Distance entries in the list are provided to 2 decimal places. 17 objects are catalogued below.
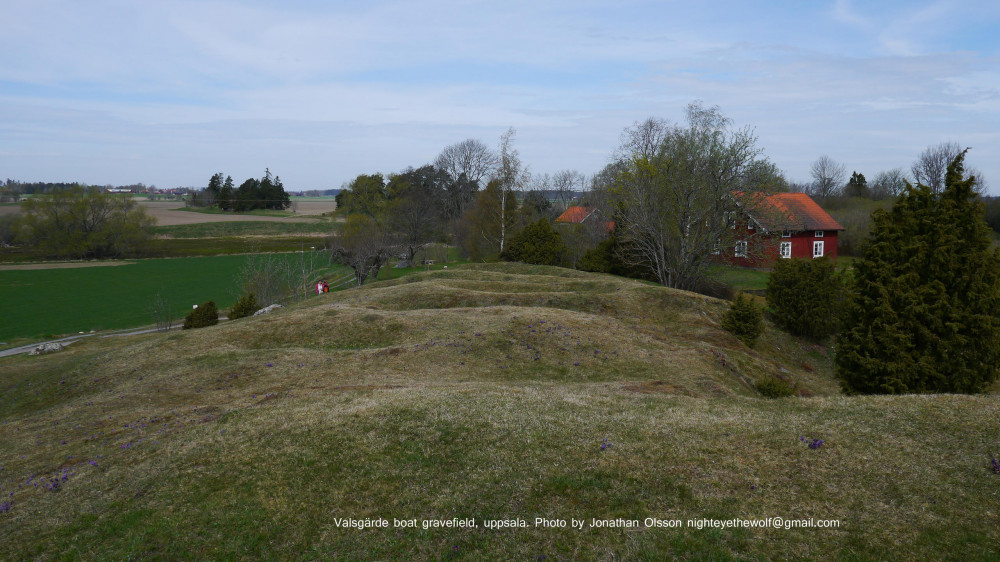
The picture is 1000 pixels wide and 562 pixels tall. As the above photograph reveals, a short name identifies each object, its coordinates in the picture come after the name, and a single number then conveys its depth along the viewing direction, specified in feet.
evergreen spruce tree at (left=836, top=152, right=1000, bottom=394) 56.34
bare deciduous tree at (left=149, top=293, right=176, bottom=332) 134.21
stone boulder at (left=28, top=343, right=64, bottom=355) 99.31
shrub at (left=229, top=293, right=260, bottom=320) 116.67
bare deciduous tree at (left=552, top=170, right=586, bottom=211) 389.80
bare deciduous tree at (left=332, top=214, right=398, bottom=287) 189.47
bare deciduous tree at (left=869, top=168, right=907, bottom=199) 317.30
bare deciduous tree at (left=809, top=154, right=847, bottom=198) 358.04
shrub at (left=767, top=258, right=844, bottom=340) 102.42
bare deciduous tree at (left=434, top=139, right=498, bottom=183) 348.38
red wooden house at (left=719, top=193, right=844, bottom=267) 151.23
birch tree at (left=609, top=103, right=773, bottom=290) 143.02
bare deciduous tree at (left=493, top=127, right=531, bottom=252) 204.54
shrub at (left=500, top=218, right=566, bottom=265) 175.83
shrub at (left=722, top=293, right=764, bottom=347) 88.69
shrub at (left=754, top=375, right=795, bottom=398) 57.62
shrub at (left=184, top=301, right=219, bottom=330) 114.01
